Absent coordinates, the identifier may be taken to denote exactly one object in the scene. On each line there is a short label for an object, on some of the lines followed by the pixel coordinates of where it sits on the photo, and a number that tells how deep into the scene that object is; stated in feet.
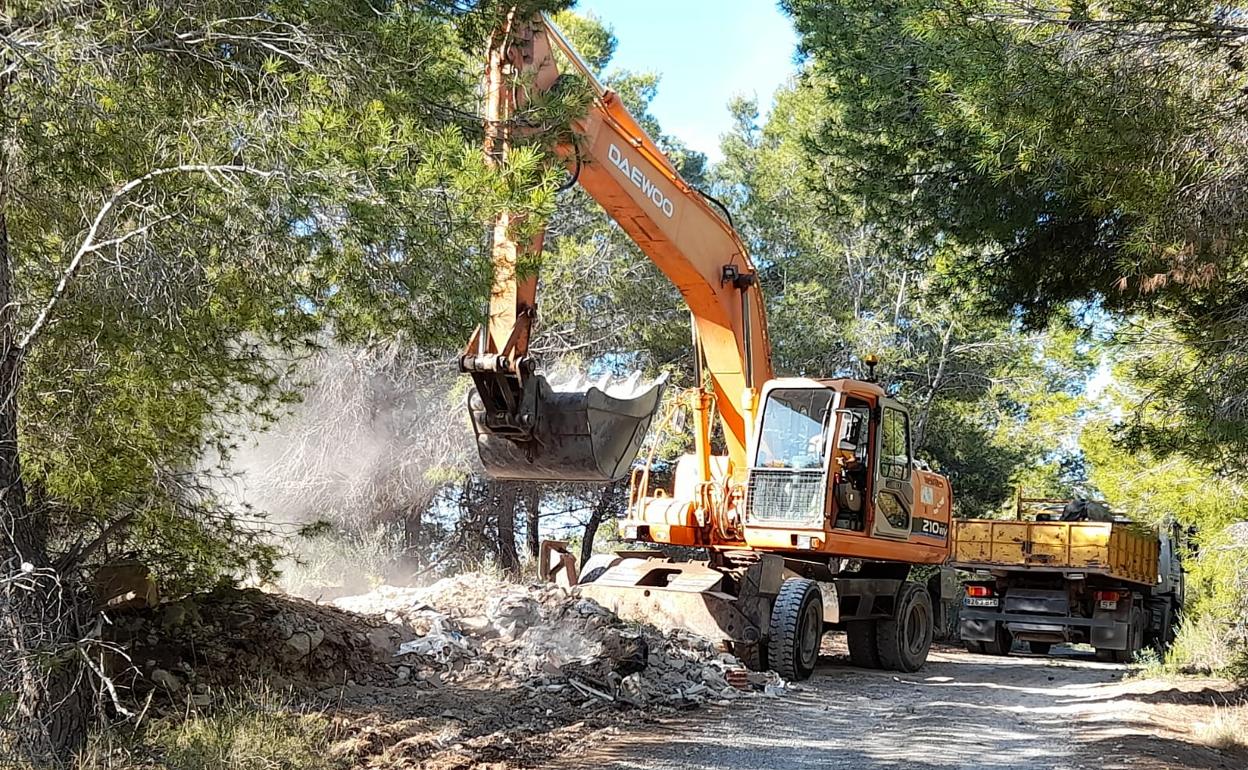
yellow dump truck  54.24
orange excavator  31.73
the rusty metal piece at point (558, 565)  43.78
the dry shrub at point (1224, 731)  29.55
